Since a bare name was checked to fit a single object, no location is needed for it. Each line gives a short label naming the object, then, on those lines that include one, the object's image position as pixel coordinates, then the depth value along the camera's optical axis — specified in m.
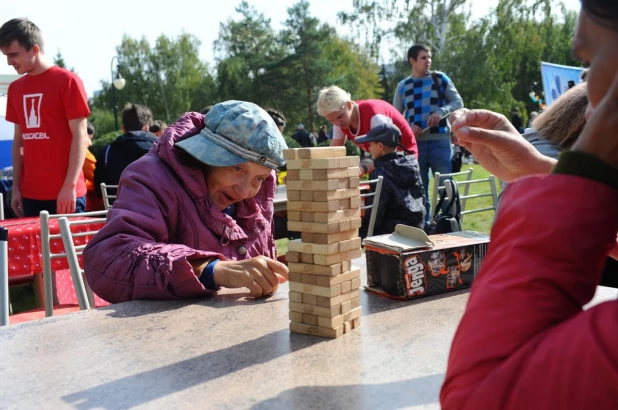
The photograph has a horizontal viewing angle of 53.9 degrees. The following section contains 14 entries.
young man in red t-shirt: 3.62
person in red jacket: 0.56
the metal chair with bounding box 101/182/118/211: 4.52
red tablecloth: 3.21
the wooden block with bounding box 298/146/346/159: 1.24
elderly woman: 1.61
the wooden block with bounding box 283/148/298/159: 1.27
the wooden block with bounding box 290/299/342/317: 1.24
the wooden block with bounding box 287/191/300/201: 1.28
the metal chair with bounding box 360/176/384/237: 4.18
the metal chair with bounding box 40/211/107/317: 2.55
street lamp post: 26.84
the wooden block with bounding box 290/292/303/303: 1.29
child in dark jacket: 4.27
